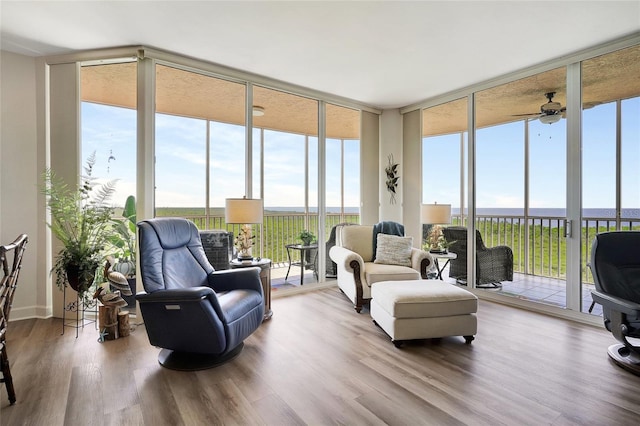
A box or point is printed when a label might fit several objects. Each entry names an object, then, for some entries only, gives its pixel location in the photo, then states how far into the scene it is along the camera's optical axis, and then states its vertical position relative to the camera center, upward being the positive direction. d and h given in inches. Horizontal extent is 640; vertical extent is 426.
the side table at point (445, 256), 159.3 -23.7
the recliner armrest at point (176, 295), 80.6 -22.9
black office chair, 86.6 -21.6
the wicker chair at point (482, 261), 155.9 -26.4
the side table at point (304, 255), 176.7 -26.0
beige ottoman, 99.7 -34.4
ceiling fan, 137.0 +46.5
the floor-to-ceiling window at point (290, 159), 171.5 +30.9
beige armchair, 134.8 -24.2
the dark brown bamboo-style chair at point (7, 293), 59.3 -17.2
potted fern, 110.4 -4.3
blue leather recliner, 82.6 -27.1
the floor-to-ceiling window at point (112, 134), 130.0 +34.0
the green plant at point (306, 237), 177.8 -15.2
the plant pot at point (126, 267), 128.5 -24.0
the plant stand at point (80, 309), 116.9 -40.9
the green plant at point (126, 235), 129.6 -10.2
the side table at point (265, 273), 124.9 -26.2
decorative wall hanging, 202.2 +23.2
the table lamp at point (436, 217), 163.6 -3.1
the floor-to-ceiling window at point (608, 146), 124.6 +27.7
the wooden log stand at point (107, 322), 108.0 -39.8
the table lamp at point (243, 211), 125.3 +0.2
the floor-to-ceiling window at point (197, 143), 135.7 +33.6
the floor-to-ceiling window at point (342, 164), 187.9 +30.6
